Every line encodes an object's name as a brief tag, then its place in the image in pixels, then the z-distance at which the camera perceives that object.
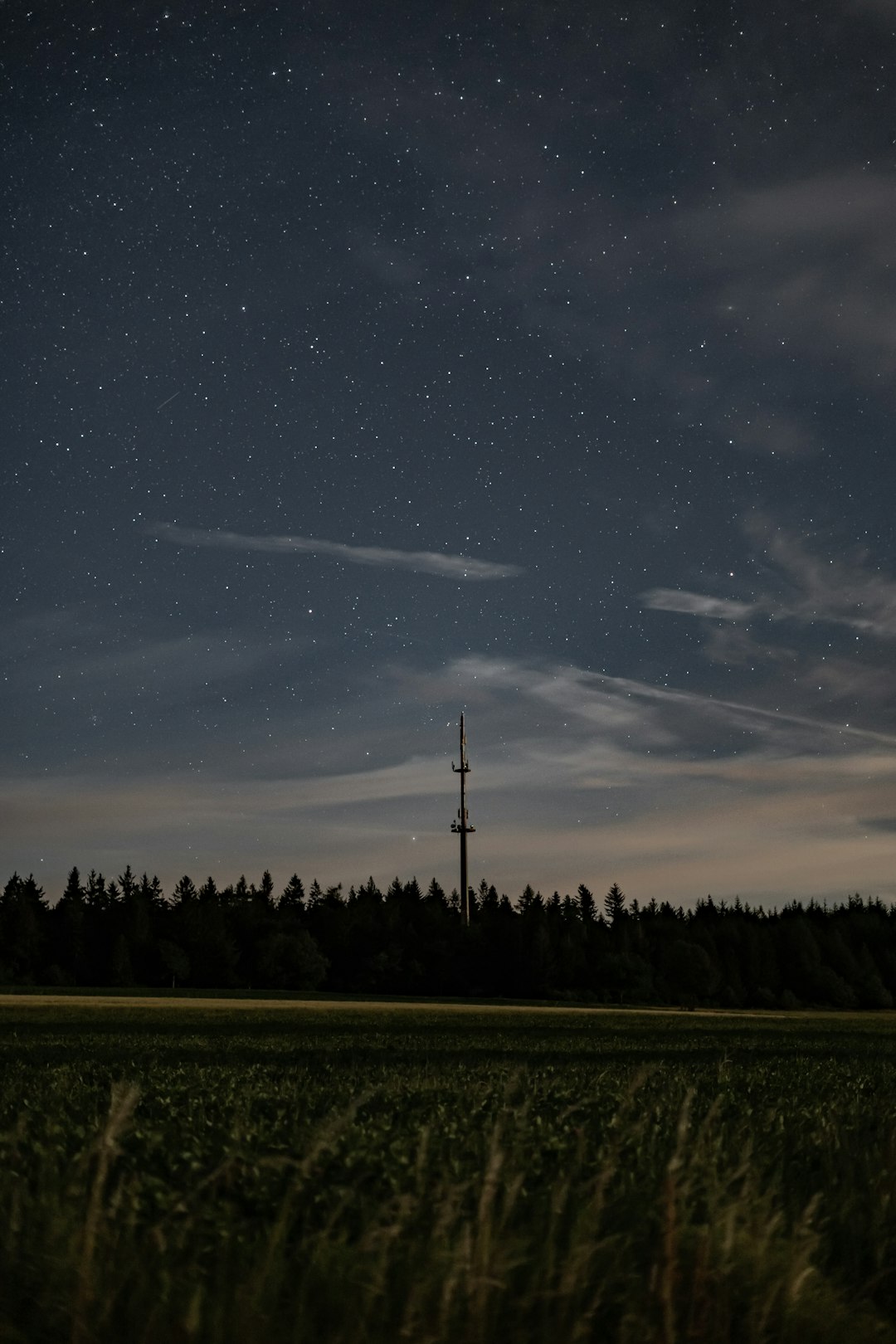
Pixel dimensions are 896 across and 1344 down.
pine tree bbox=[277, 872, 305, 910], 175.62
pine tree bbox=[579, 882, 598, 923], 191.88
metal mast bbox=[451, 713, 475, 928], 118.94
